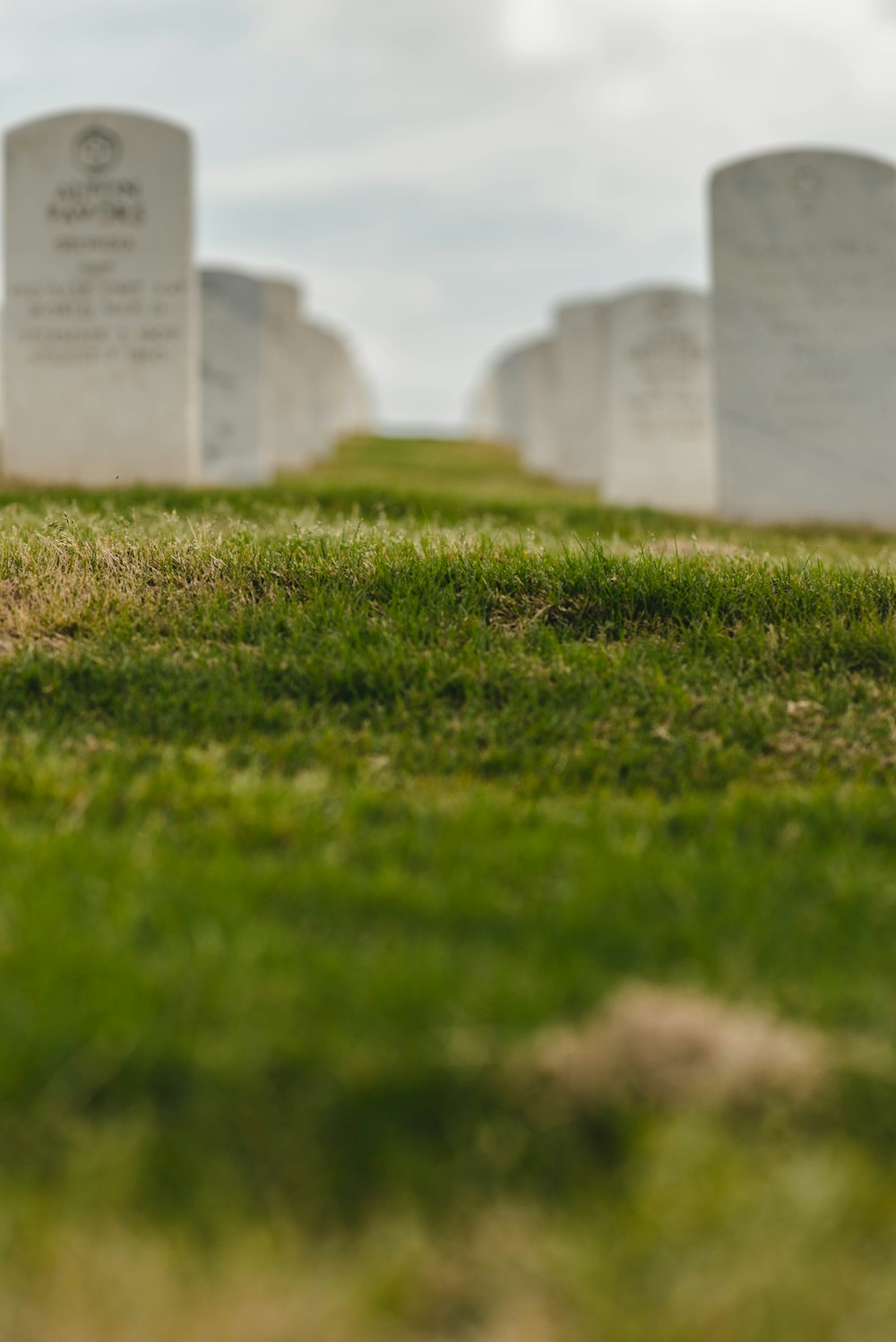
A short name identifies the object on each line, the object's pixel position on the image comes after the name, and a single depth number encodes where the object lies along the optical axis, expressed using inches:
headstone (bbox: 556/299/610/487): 770.8
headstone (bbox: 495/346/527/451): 1425.9
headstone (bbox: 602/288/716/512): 606.5
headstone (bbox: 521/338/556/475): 967.0
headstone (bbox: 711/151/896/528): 466.3
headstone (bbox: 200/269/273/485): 649.6
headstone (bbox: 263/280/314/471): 800.9
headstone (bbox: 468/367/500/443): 1814.7
